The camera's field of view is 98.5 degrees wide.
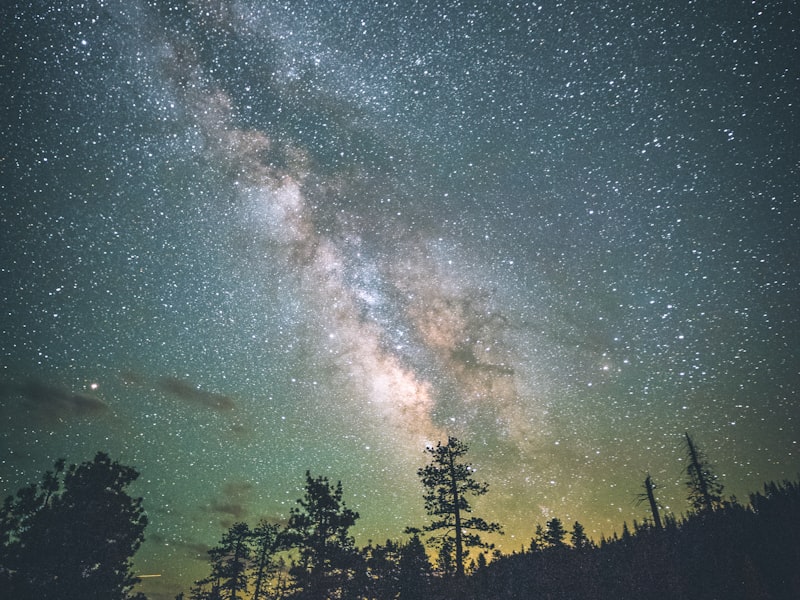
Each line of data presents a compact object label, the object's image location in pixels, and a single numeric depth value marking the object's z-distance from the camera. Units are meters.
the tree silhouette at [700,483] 27.03
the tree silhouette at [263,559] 26.83
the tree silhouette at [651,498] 28.34
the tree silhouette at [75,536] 14.99
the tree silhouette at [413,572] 13.29
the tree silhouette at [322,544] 18.48
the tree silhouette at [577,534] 45.86
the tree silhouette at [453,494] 17.09
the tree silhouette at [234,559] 29.81
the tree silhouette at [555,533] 38.59
